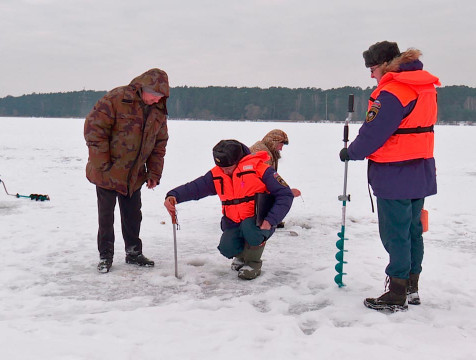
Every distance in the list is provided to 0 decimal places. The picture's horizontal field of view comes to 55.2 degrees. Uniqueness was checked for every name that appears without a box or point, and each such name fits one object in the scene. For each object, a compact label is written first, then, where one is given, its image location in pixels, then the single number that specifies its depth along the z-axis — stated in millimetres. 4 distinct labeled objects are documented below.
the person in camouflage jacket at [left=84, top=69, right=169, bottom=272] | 4273
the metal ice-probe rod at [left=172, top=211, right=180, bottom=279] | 4270
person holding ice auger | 3299
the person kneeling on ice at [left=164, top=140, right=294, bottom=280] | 4133
